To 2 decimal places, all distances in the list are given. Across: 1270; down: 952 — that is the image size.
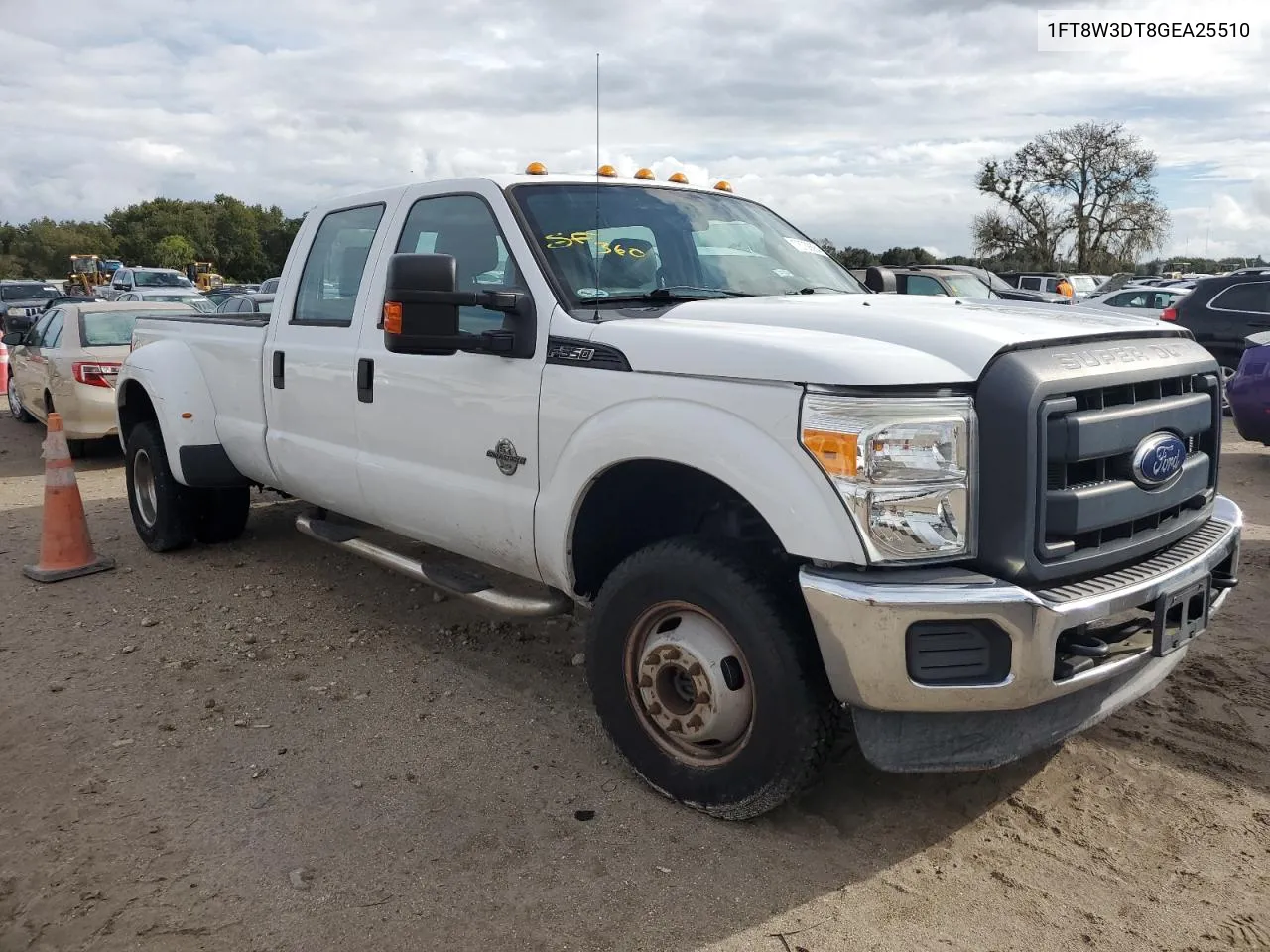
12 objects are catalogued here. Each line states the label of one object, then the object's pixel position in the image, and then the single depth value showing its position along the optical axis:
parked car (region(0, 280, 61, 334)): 24.59
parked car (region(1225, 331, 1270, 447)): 7.84
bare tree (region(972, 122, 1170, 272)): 40.22
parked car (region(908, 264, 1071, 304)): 14.54
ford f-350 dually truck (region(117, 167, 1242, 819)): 2.65
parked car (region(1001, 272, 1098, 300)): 26.00
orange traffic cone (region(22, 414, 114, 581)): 5.99
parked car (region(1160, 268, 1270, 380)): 11.70
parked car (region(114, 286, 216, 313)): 15.60
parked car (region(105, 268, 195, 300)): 27.40
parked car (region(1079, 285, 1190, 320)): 17.39
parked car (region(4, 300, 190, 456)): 9.73
